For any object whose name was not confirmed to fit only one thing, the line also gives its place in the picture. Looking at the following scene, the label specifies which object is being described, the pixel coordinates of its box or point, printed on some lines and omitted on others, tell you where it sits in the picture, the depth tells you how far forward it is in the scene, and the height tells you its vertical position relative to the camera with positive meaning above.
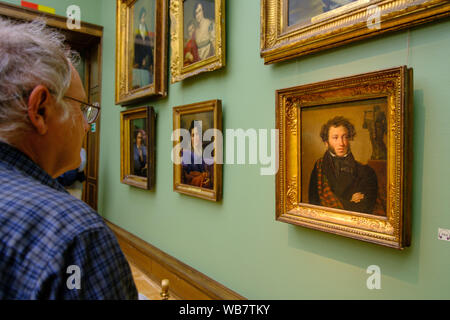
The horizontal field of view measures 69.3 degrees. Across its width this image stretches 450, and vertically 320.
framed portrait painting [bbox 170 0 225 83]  3.44 +1.35
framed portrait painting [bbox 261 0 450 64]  1.96 +0.92
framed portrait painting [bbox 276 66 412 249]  2.02 -0.02
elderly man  0.86 -0.14
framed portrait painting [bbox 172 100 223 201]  3.52 +0.04
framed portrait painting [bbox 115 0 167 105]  4.49 +1.58
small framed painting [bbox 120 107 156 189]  4.75 +0.09
